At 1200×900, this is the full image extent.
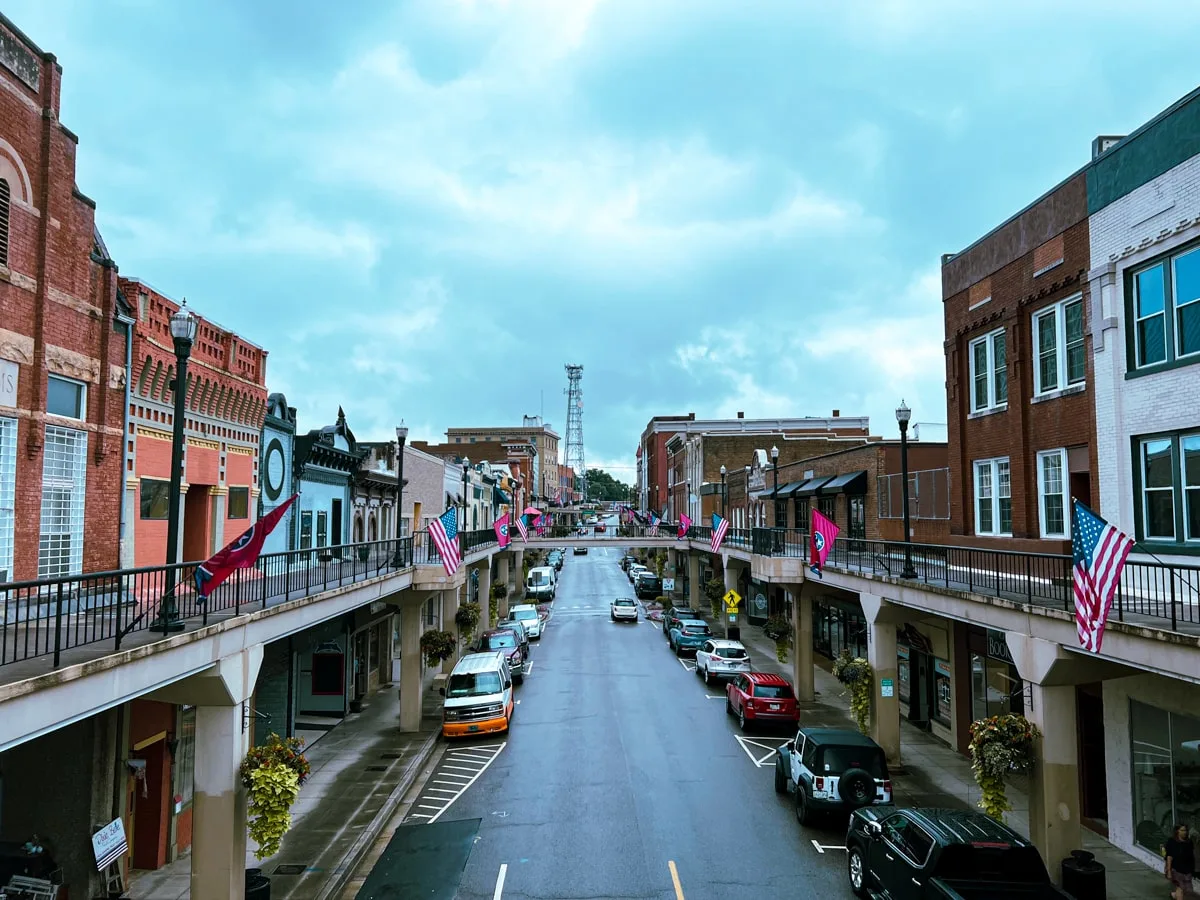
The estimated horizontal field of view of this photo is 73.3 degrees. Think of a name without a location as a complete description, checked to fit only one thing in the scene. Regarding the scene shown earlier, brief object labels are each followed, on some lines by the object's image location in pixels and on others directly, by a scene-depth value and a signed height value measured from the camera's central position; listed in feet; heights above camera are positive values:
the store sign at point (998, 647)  62.23 -11.08
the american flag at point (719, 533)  121.08 -3.92
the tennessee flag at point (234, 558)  34.96 -2.21
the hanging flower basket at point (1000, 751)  41.45 -12.60
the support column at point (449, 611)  103.71 -13.47
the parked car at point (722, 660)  100.48 -19.47
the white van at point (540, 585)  197.98 -19.54
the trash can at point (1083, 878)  38.45 -17.75
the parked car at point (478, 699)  74.49 -18.13
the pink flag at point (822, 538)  73.10 -2.88
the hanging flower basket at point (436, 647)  87.66 -15.12
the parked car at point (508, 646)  100.94 -17.97
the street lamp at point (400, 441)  75.56 +6.53
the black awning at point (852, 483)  102.83 +3.02
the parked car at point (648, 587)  208.23 -20.80
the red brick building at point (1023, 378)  55.88 +10.02
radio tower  582.35 +72.54
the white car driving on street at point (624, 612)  161.58 -20.94
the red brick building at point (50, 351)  40.42 +8.50
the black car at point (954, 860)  32.81 -15.10
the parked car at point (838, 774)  50.57 -17.07
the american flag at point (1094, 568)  33.37 -2.59
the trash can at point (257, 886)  38.14 -18.00
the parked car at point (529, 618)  136.31 -19.38
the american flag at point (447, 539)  75.15 -2.92
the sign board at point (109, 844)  38.81 -16.53
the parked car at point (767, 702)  76.13 -18.51
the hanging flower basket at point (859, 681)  67.00 -14.52
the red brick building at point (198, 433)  51.85 +5.46
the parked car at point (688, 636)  121.08 -19.72
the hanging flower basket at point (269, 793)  37.78 -13.42
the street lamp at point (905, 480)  60.08 +1.98
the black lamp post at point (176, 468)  33.73 +1.79
